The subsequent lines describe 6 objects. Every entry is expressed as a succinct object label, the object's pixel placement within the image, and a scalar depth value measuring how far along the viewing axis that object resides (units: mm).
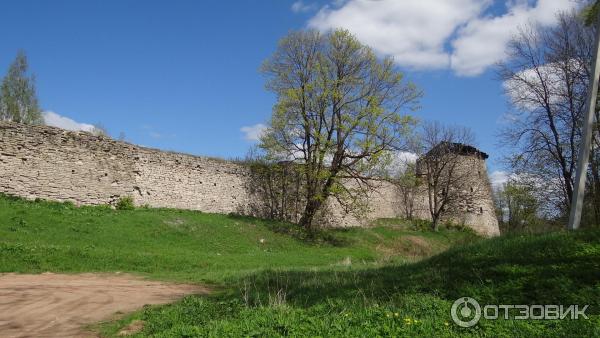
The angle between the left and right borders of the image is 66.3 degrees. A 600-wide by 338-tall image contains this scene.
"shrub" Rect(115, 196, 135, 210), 19859
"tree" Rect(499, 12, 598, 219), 16625
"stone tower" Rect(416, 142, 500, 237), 34875
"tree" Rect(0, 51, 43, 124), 33281
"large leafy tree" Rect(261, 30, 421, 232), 23594
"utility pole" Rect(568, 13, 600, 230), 9109
